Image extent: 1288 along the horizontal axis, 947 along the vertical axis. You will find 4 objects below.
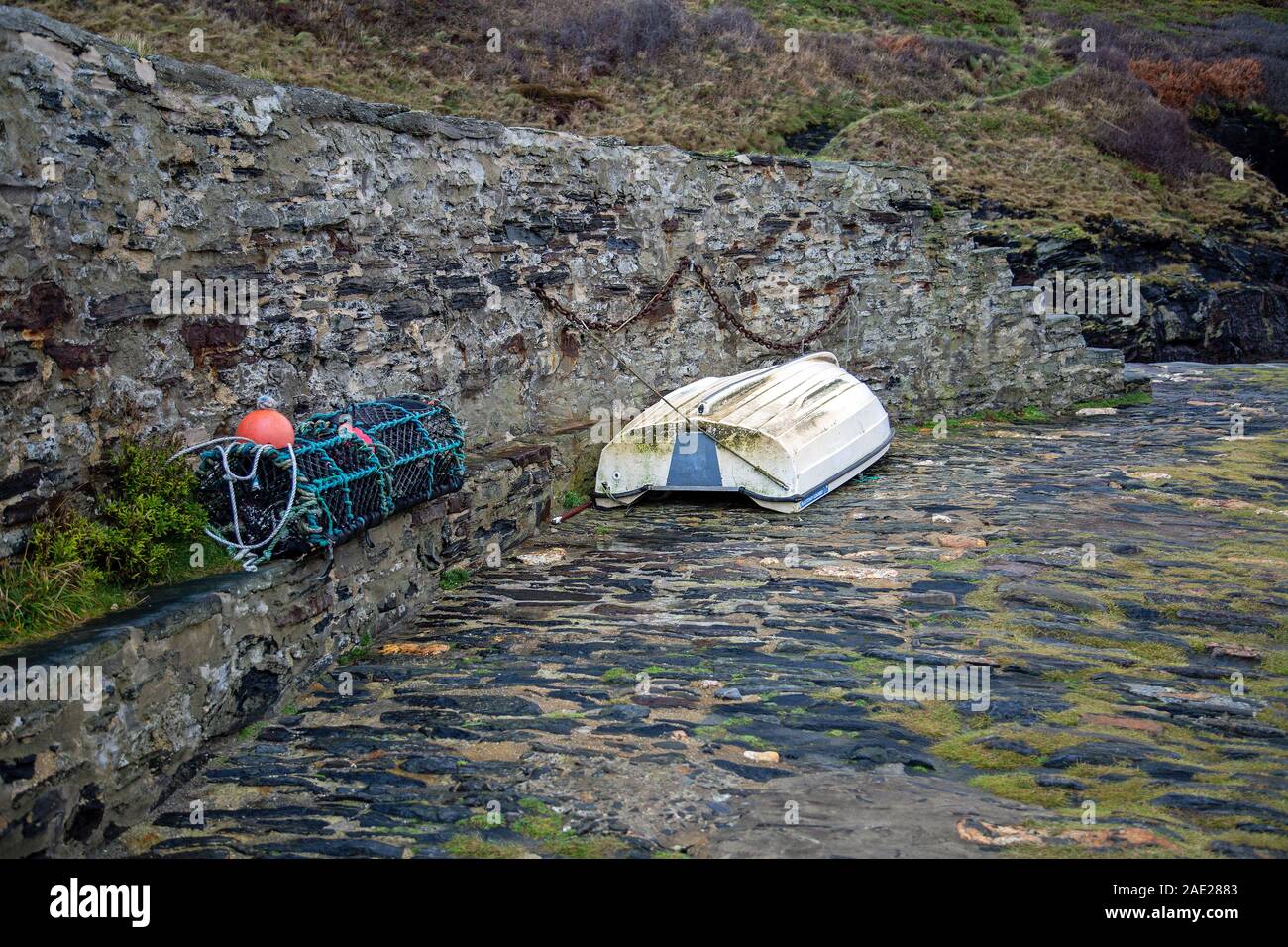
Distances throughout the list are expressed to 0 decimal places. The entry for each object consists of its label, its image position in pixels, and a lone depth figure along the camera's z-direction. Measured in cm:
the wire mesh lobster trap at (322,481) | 533
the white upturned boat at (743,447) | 864
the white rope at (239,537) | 520
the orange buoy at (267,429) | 539
